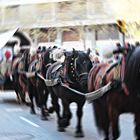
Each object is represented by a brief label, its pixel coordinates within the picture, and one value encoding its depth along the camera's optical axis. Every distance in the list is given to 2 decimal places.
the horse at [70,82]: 13.24
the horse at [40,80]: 17.53
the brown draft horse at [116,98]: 9.15
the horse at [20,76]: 21.31
